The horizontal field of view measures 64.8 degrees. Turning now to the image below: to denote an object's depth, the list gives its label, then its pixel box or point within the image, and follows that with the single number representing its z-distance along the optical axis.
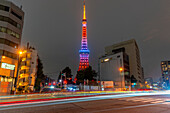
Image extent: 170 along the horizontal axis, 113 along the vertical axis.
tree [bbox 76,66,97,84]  69.12
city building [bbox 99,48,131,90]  68.81
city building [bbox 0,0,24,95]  30.62
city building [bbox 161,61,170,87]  142.50
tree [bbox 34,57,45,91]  47.43
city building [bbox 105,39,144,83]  94.75
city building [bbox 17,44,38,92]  44.26
